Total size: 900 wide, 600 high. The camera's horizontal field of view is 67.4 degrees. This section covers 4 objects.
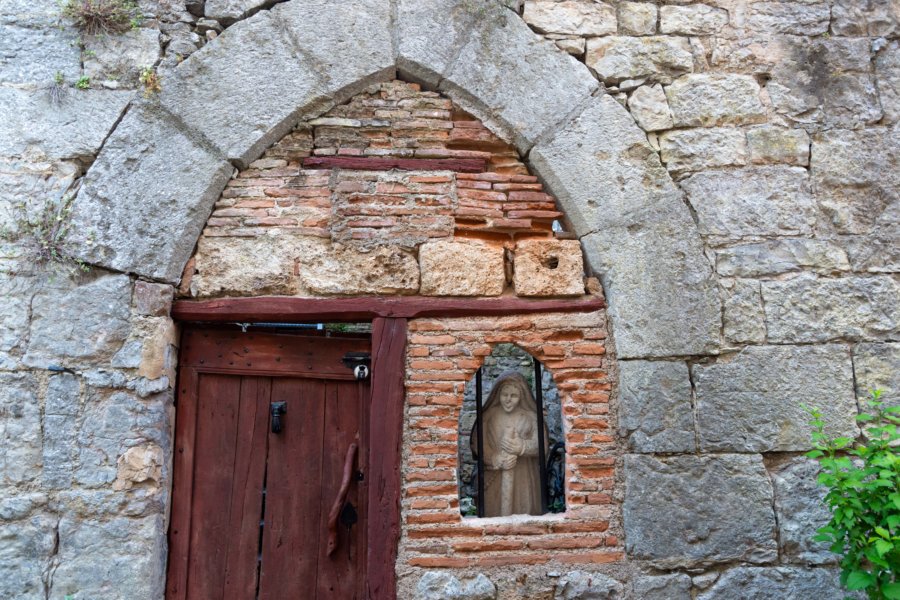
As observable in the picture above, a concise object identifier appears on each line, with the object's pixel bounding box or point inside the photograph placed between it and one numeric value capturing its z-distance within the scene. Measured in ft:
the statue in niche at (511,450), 10.43
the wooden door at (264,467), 9.68
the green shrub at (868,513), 7.38
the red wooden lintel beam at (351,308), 9.83
